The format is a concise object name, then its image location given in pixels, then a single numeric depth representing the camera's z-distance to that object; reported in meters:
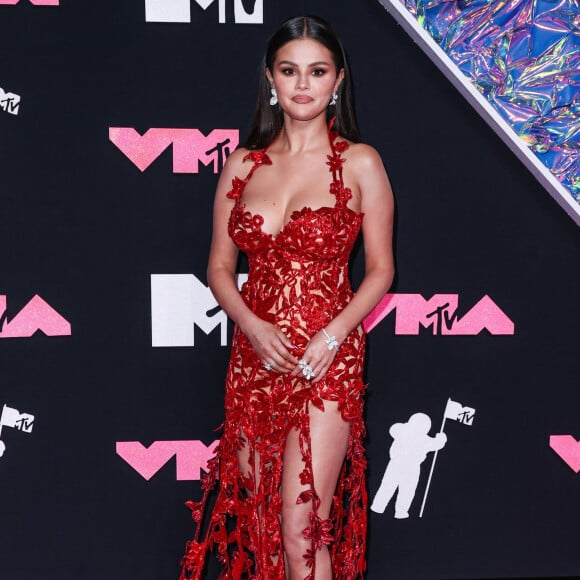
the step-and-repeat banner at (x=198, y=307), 2.46
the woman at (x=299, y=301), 1.96
